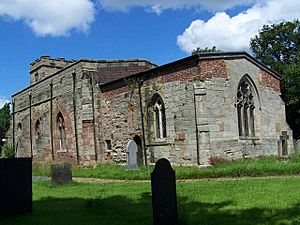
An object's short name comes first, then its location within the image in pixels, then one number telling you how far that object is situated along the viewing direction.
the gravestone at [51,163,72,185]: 14.71
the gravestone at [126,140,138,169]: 19.42
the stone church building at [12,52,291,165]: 18.05
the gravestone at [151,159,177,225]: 6.66
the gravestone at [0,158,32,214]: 8.29
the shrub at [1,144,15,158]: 34.72
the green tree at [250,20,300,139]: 29.09
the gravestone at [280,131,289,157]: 20.86
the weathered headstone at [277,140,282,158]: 20.83
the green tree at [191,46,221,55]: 43.50
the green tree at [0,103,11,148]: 62.66
